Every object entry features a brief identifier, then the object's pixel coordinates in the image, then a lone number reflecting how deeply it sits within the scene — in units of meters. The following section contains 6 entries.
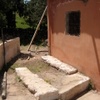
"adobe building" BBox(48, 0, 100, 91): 3.38
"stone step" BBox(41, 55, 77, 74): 3.82
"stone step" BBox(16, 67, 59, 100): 2.88
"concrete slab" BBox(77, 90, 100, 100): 3.23
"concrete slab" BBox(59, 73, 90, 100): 3.12
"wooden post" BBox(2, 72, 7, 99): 3.00
